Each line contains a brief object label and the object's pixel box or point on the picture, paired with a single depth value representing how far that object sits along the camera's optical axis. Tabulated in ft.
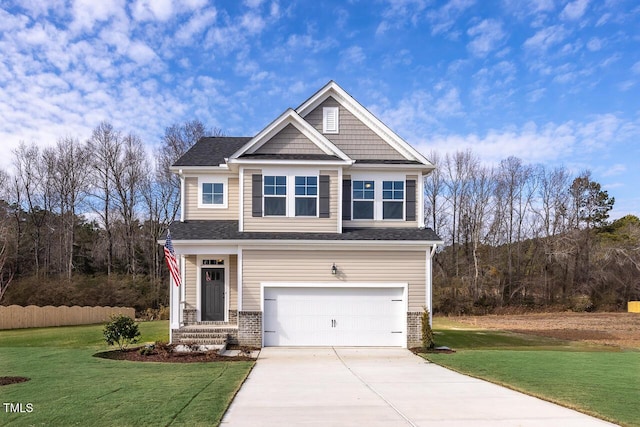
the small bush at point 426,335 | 55.01
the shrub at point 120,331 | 51.01
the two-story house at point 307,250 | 56.13
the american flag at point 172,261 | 52.05
